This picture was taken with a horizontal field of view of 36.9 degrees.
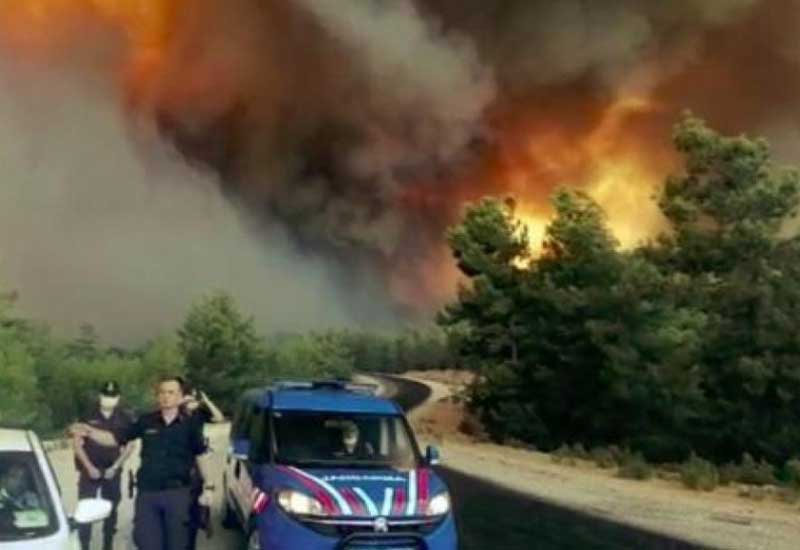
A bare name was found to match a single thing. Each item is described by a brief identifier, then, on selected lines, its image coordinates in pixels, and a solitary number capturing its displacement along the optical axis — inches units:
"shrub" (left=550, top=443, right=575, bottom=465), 1321.4
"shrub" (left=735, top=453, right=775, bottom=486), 1068.5
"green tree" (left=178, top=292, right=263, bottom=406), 2407.7
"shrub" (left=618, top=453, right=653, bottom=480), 1099.3
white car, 227.0
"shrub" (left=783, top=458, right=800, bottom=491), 1035.3
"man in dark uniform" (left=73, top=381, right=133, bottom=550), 382.3
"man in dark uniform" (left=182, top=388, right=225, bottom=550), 346.3
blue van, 362.6
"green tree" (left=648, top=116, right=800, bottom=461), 1143.6
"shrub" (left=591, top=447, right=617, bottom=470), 1256.3
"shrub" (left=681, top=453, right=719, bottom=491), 977.7
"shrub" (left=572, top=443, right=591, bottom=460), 1410.7
